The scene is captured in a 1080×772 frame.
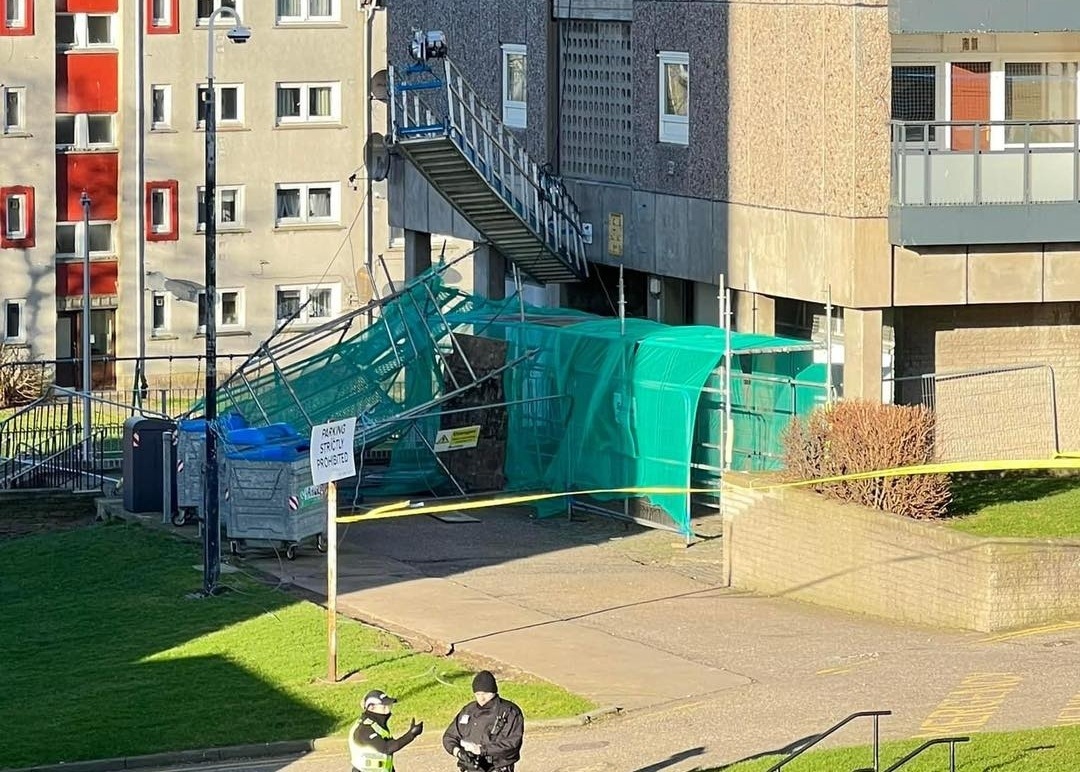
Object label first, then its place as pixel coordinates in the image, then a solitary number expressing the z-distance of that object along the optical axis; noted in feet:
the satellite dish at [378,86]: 158.91
